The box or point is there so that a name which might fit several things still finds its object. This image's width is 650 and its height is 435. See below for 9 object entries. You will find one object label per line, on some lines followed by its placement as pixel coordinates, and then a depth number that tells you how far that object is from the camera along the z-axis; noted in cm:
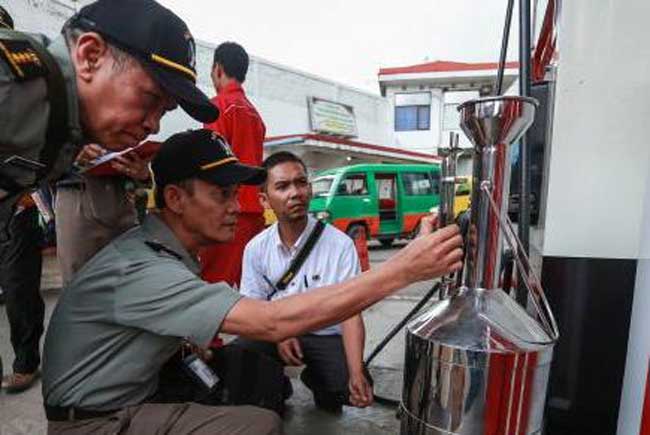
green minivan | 952
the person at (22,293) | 241
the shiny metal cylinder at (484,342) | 89
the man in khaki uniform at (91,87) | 87
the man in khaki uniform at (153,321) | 108
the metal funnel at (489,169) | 89
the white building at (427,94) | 2100
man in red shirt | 255
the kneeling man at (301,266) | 211
